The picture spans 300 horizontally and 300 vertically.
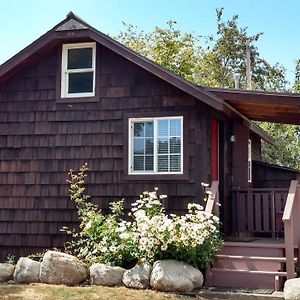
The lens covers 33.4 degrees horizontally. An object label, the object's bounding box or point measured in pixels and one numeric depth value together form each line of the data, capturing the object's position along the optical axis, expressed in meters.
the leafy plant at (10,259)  9.57
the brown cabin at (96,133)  8.98
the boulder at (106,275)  7.70
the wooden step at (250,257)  7.59
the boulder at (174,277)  7.23
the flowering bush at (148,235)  7.57
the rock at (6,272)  8.49
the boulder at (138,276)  7.46
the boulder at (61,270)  7.91
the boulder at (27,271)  8.16
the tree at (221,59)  24.09
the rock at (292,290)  6.56
